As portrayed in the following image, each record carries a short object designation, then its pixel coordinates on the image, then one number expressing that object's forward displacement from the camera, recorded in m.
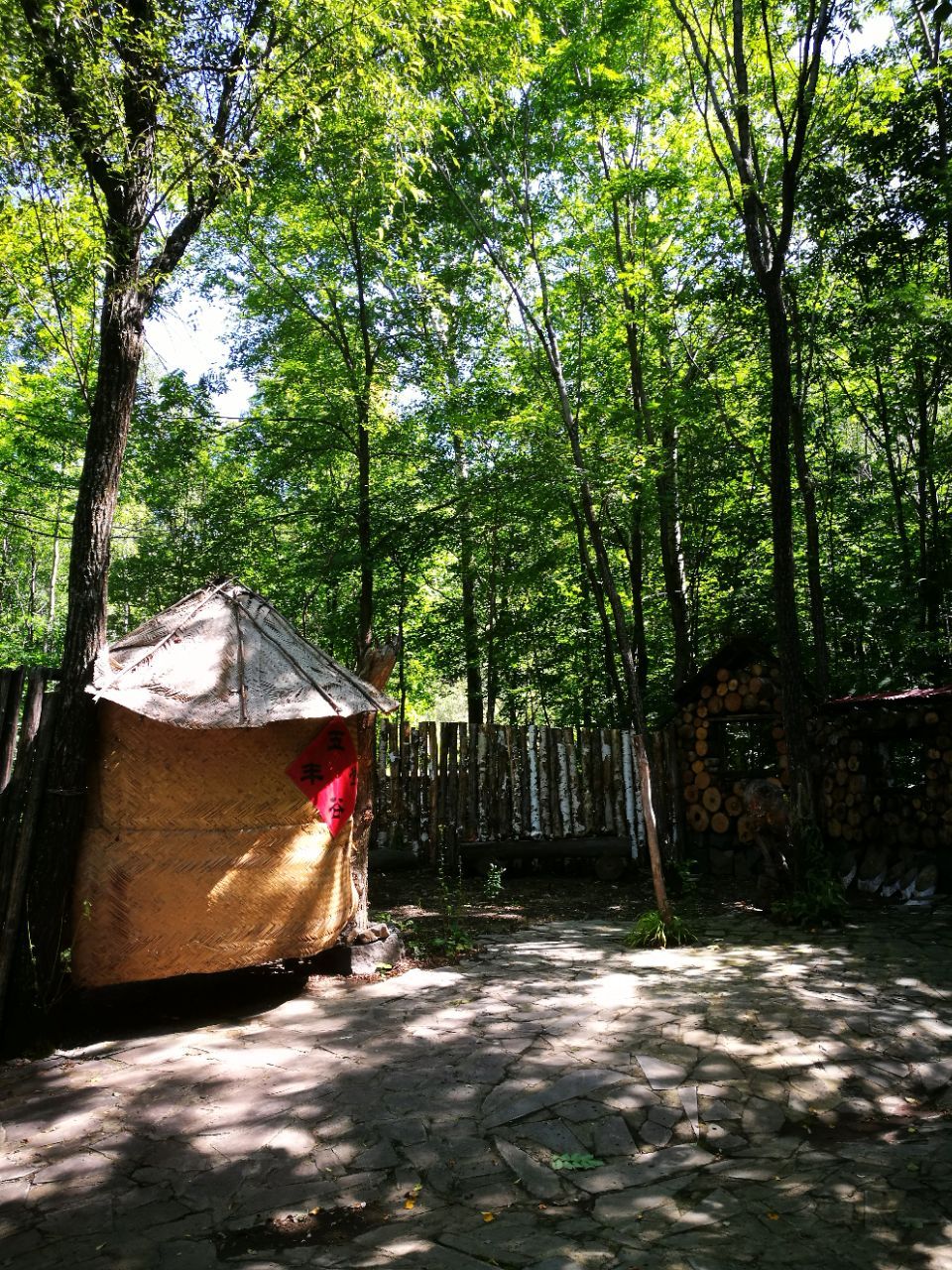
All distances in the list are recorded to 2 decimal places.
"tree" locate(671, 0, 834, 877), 7.24
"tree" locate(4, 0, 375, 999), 4.45
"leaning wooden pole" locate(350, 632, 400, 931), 5.91
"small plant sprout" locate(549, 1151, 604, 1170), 3.11
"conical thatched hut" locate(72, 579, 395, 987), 4.40
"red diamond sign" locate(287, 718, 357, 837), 5.02
